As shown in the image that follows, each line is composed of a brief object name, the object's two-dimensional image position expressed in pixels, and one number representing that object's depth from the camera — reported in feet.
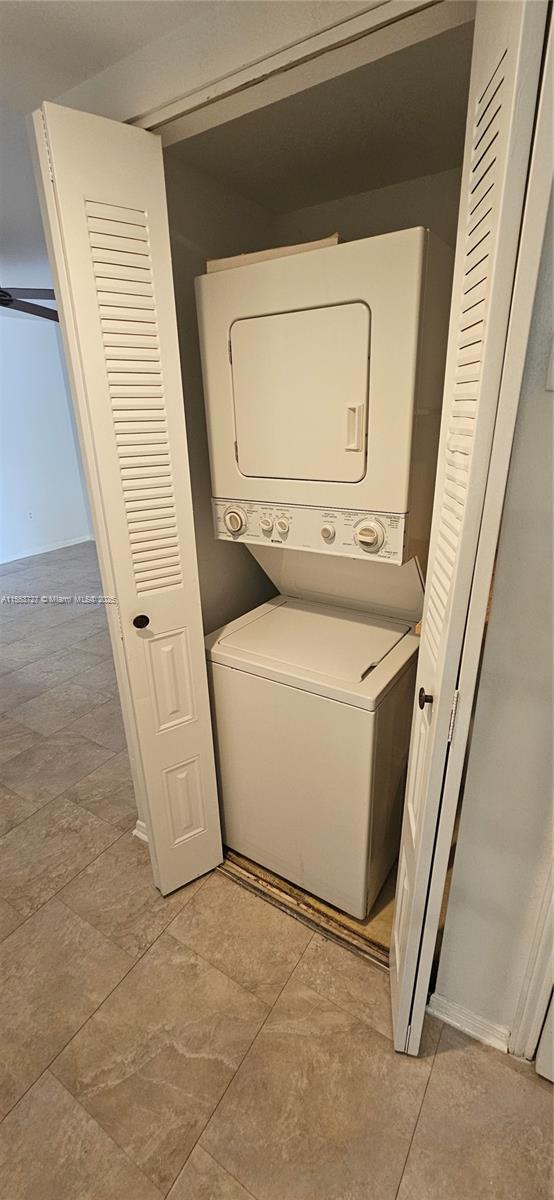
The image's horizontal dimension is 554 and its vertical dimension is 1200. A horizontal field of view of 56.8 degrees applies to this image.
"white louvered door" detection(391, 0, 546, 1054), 2.26
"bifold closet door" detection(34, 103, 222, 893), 3.80
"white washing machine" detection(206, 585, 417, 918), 4.61
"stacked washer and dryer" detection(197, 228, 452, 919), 4.00
